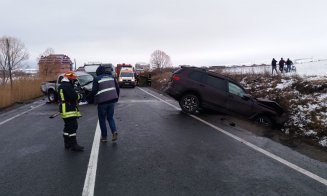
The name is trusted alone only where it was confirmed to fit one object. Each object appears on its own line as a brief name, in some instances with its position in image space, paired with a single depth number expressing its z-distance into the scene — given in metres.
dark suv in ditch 11.70
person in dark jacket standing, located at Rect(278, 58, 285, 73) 32.02
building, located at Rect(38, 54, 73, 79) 72.66
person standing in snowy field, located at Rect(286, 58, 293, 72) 33.16
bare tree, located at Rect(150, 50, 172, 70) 133.62
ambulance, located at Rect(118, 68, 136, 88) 36.44
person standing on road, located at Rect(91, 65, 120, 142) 7.86
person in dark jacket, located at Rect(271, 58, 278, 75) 30.93
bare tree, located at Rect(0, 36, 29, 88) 69.81
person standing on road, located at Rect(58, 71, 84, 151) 7.30
